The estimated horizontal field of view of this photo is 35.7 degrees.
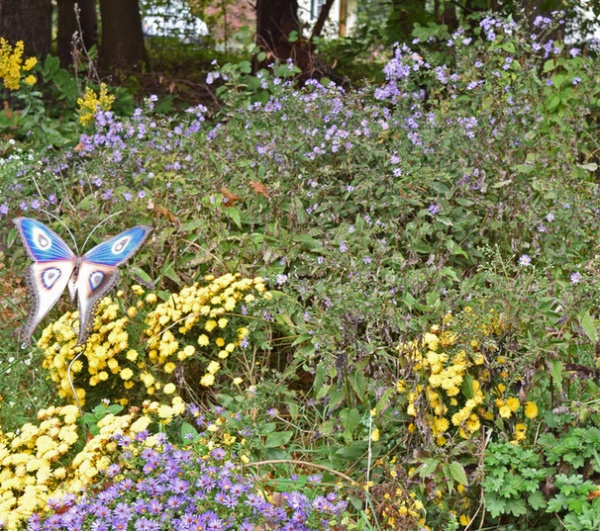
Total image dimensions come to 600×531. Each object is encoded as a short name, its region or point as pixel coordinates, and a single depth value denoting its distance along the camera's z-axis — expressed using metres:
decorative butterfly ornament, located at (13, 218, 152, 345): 3.66
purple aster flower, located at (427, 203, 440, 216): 4.26
